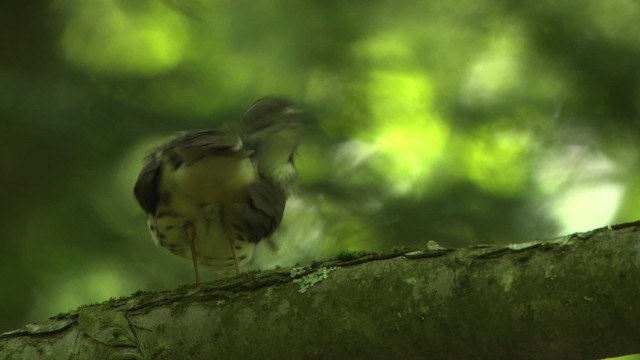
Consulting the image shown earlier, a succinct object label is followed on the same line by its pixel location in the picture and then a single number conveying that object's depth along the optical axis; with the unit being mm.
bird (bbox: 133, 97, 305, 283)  4254
